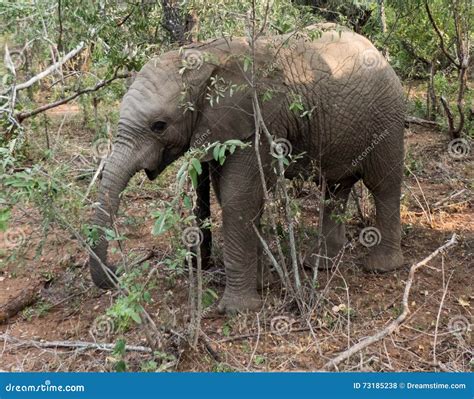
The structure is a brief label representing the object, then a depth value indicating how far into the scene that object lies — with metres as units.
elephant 4.47
